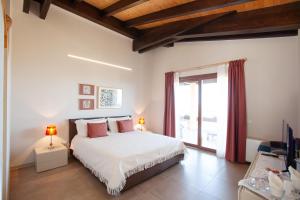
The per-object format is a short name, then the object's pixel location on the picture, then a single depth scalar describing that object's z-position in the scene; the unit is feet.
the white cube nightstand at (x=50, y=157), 9.33
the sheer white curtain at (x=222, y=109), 12.47
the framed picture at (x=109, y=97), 13.80
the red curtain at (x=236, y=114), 11.48
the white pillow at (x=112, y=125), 13.24
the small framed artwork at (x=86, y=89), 12.58
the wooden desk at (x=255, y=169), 4.31
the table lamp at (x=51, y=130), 10.03
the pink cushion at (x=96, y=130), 11.22
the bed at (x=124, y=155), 7.44
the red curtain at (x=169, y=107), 15.92
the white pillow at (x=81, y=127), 11.44
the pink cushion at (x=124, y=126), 13.34
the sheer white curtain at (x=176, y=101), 15.79
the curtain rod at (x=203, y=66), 12.71
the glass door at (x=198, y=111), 14.08
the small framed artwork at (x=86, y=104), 12.60
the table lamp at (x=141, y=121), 16.34
